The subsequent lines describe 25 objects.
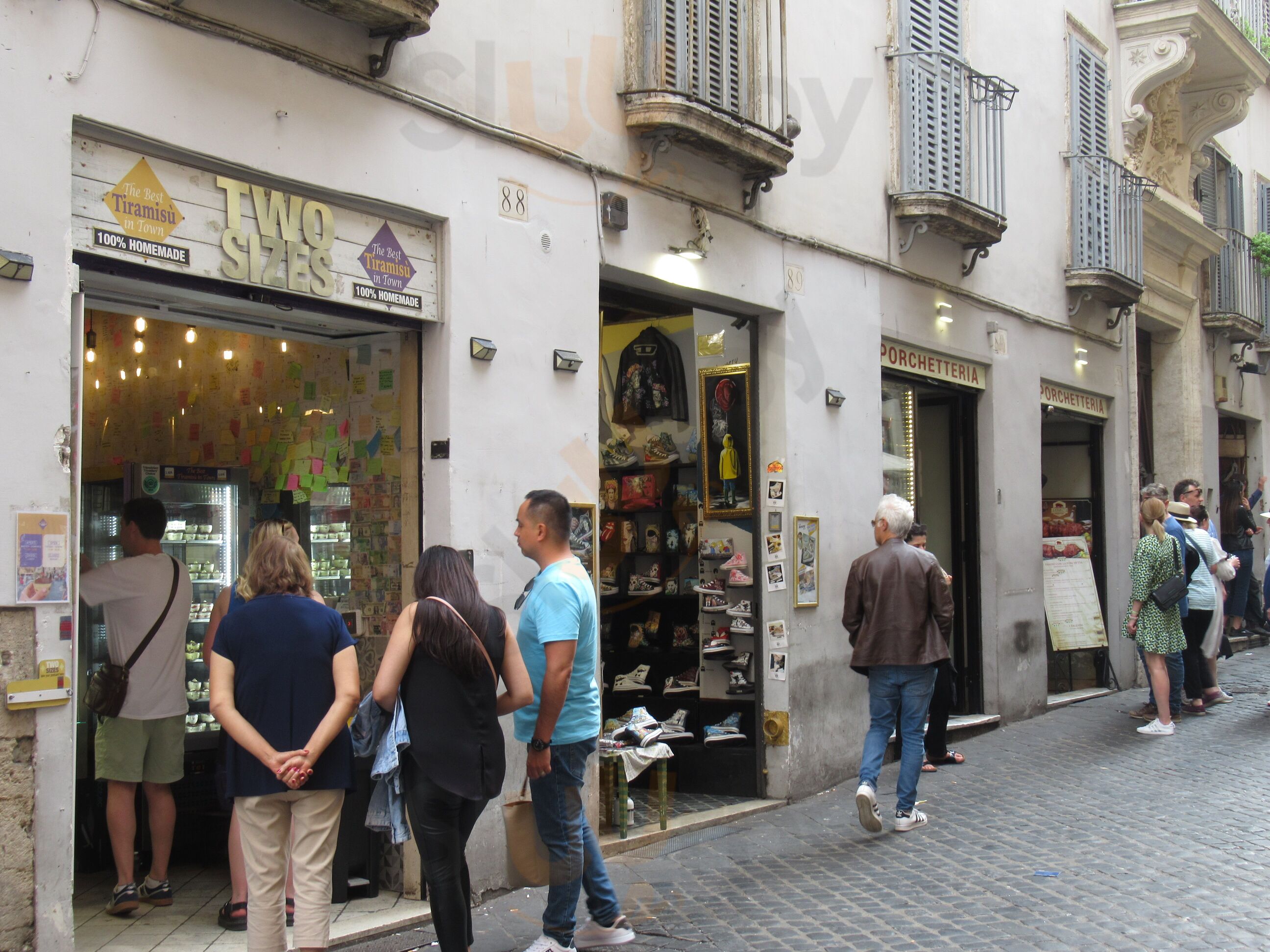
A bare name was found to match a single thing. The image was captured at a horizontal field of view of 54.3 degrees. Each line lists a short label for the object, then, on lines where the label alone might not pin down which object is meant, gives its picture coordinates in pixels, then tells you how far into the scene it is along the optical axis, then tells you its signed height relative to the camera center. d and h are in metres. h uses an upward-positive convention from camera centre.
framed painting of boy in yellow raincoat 8.71 +0.54
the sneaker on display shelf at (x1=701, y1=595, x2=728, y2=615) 8.70 -0.60
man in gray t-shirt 5.66 -0.83
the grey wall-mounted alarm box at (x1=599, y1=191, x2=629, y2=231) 6.99 +1.76
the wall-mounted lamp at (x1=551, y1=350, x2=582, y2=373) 6.59 +0.86
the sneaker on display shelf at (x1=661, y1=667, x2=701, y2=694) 8.78 -1.17
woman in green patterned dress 10.08 -0.80
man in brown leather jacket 7.17 -0.76
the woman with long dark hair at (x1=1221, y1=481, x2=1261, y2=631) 15.60 -0.47
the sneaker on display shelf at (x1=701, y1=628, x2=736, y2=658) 8.61 -0.88
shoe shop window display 8.52 -0.20
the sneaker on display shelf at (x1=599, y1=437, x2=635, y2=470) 9.50 +0.51
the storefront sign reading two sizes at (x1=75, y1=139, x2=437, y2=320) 4.76 +1.24
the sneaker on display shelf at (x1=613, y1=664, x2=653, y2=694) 8.90 -1.17
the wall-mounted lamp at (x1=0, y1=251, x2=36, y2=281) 4.30 +0.92
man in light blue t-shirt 4.90 -0.71
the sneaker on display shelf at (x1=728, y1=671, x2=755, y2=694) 8.50 -1.14
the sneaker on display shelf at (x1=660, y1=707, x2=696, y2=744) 8.32 -1.42
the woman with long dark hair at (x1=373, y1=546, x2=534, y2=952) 4.40 -0.68
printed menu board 12.32 -0.82
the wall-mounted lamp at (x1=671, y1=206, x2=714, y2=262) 7.58 +1.72
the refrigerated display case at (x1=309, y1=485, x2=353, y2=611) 6.50 -0.12
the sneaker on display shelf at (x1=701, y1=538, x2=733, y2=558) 8.78 -0.20
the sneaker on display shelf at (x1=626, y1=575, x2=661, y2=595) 9.26 -0.50
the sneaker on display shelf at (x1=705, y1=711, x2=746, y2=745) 8.40 -1.45
